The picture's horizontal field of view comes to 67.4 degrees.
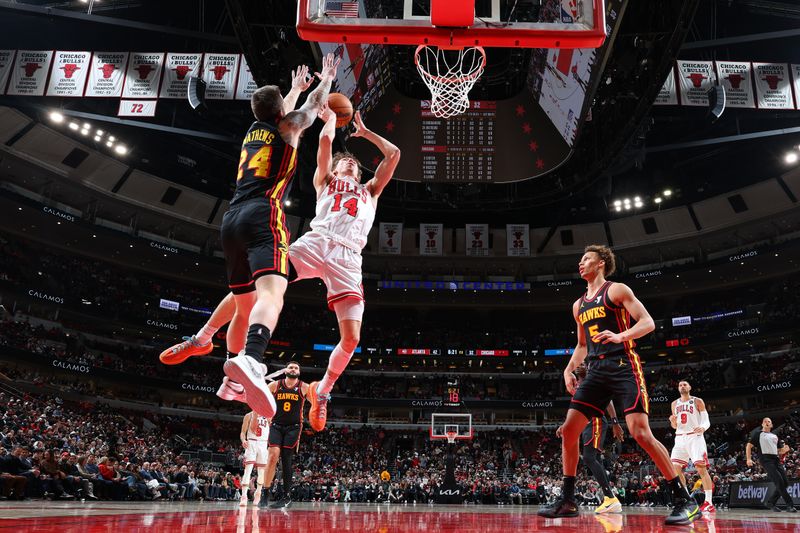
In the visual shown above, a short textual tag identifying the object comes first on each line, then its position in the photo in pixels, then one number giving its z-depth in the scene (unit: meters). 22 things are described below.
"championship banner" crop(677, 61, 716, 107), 15.07
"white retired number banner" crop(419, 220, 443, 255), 32.84
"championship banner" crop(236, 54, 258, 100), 15.31
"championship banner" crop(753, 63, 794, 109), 14.75
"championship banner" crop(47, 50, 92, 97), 15.33
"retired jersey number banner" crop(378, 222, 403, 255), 31.70
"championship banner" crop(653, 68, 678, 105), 15.28
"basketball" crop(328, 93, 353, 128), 5.20
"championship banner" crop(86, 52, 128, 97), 15.27
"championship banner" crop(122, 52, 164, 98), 15.22
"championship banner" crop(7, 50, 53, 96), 15.49
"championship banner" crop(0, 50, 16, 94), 15.64
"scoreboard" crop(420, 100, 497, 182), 16.48
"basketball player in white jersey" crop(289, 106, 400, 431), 4.67
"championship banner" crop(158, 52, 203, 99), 15.22
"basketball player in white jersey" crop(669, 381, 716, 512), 9.23
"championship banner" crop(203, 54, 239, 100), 15.25
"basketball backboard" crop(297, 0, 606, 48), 5.86
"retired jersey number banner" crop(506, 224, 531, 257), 32.25
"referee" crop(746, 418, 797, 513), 10.74
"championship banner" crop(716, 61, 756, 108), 14.80
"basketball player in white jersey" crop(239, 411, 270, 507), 9.23
